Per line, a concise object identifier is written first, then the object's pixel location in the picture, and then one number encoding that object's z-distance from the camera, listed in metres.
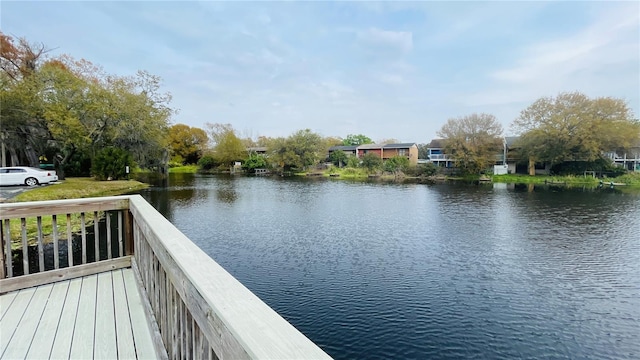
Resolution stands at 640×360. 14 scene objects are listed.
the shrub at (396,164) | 39.38
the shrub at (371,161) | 41.16
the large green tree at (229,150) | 51.12
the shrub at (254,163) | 47.66
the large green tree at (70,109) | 18.98
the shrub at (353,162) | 43.25
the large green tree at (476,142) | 35.28
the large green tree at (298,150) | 44.75
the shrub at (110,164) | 22.02
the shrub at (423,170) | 37.88
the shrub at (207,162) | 52.25
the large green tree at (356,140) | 72.67
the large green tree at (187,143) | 53.84
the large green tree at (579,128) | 31.42
